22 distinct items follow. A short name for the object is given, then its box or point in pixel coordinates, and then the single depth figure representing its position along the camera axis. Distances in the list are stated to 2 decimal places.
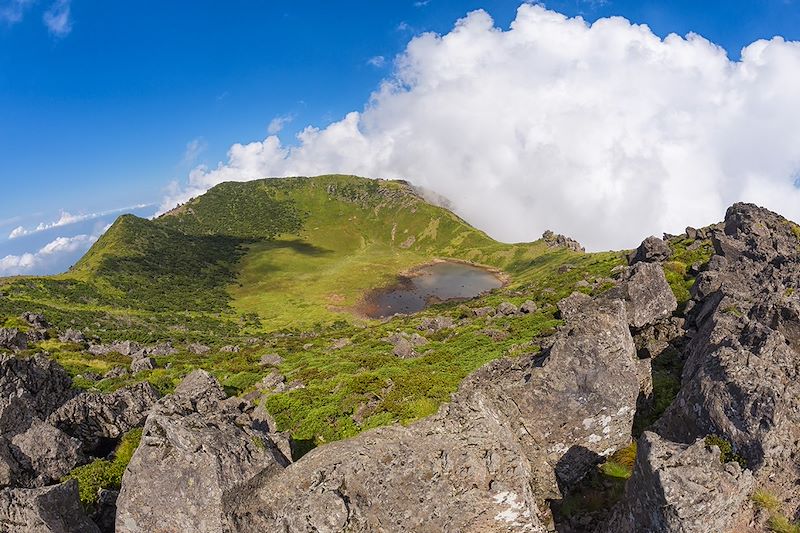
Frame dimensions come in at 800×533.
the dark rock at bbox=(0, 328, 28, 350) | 58.56
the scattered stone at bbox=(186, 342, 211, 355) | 75.41
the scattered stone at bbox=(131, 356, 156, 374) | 51.95
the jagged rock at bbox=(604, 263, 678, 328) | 35.72
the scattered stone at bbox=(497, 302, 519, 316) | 56.90
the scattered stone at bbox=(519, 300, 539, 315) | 54.47
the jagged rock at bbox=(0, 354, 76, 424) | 24.48
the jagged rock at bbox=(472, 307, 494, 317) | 61.63
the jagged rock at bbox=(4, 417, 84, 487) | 19.53
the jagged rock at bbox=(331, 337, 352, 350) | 57.69
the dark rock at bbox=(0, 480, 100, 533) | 13.90
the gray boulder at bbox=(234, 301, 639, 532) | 12.02
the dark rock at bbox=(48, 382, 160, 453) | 23.38
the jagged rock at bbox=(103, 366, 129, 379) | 47.67
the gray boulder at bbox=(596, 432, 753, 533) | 11.40
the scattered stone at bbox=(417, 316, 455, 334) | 60.68
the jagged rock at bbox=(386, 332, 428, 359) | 41.81
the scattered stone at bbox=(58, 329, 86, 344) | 73.29
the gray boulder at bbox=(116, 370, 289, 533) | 13.42
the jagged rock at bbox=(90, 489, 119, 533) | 16.09
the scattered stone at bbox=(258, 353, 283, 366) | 51.56
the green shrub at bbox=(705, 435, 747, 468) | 13.23
